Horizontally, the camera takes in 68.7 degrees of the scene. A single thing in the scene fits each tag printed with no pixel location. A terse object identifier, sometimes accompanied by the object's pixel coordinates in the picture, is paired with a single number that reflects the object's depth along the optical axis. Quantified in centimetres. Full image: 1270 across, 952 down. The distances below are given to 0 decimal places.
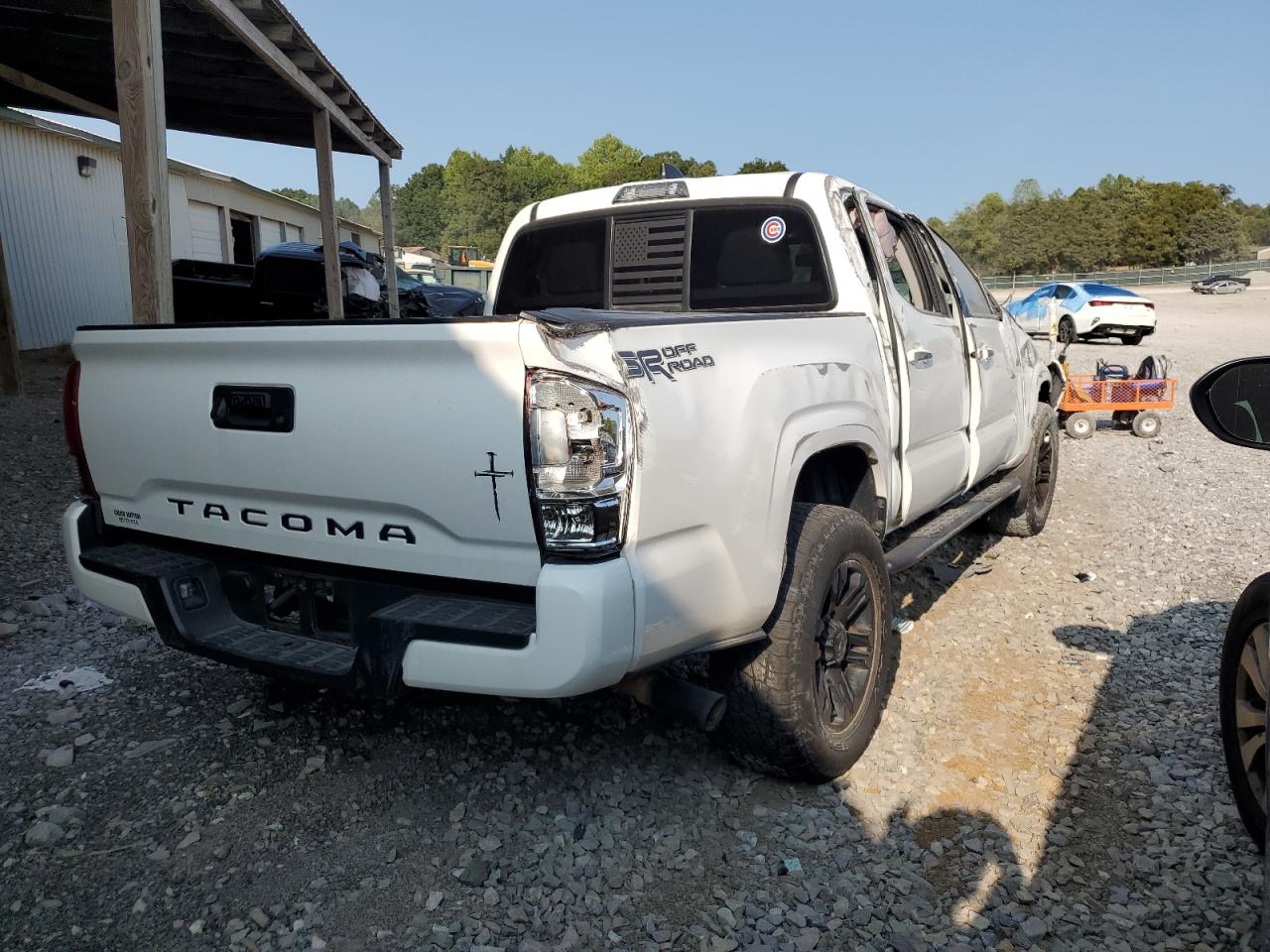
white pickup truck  221
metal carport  502
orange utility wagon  988
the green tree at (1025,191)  12538
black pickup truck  1095
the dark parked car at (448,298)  1419
